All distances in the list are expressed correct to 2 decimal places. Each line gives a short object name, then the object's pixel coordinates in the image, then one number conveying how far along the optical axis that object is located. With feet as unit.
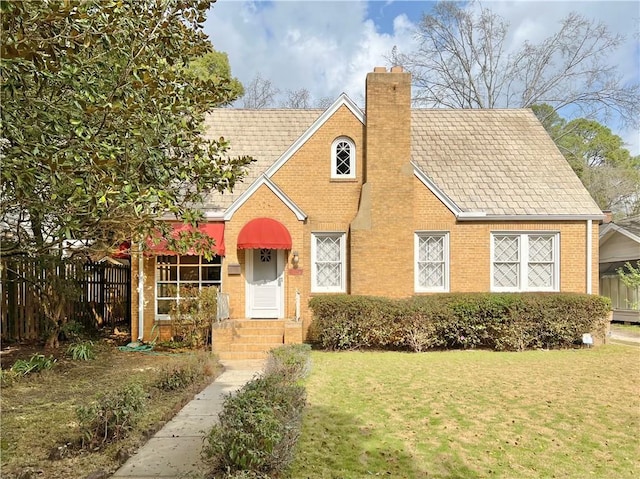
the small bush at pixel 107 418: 19.19
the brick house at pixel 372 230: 48.39
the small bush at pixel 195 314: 44.24
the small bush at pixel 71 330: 43.54
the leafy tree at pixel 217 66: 95.75
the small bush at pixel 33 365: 32.48
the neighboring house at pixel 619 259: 71.20
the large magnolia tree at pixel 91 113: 17.78
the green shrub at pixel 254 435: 14.90
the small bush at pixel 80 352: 39.22
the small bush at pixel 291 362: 28.55
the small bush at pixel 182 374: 29.07
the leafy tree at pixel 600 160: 110.42
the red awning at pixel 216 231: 46.79
